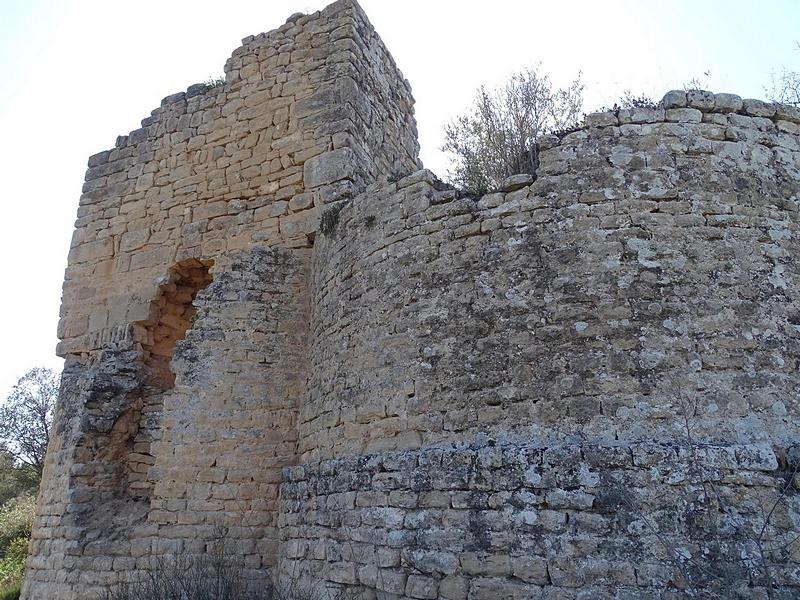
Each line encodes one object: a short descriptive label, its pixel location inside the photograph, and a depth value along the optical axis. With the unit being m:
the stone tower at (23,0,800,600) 3.79
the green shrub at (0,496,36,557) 13.61
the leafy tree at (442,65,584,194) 7.98
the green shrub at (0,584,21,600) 8.12
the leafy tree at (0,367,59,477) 19.28
